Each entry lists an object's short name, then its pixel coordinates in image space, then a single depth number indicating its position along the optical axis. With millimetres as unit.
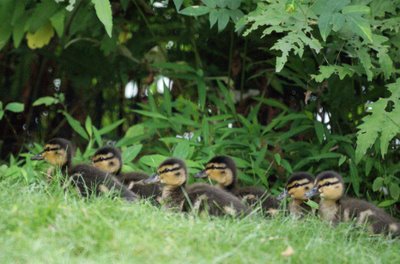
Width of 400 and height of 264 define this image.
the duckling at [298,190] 15281
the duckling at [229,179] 15258
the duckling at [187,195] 13477
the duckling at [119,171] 15555
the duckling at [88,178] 14079
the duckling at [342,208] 14039
